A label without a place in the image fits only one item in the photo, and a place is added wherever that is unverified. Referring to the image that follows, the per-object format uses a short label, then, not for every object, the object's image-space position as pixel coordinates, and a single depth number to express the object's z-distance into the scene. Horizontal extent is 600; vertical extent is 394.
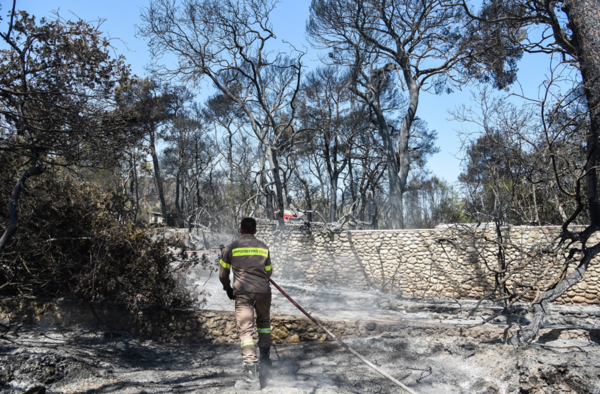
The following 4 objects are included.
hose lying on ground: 3.49
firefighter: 3.96
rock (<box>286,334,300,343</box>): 6.06
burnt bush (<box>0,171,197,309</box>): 5.27
